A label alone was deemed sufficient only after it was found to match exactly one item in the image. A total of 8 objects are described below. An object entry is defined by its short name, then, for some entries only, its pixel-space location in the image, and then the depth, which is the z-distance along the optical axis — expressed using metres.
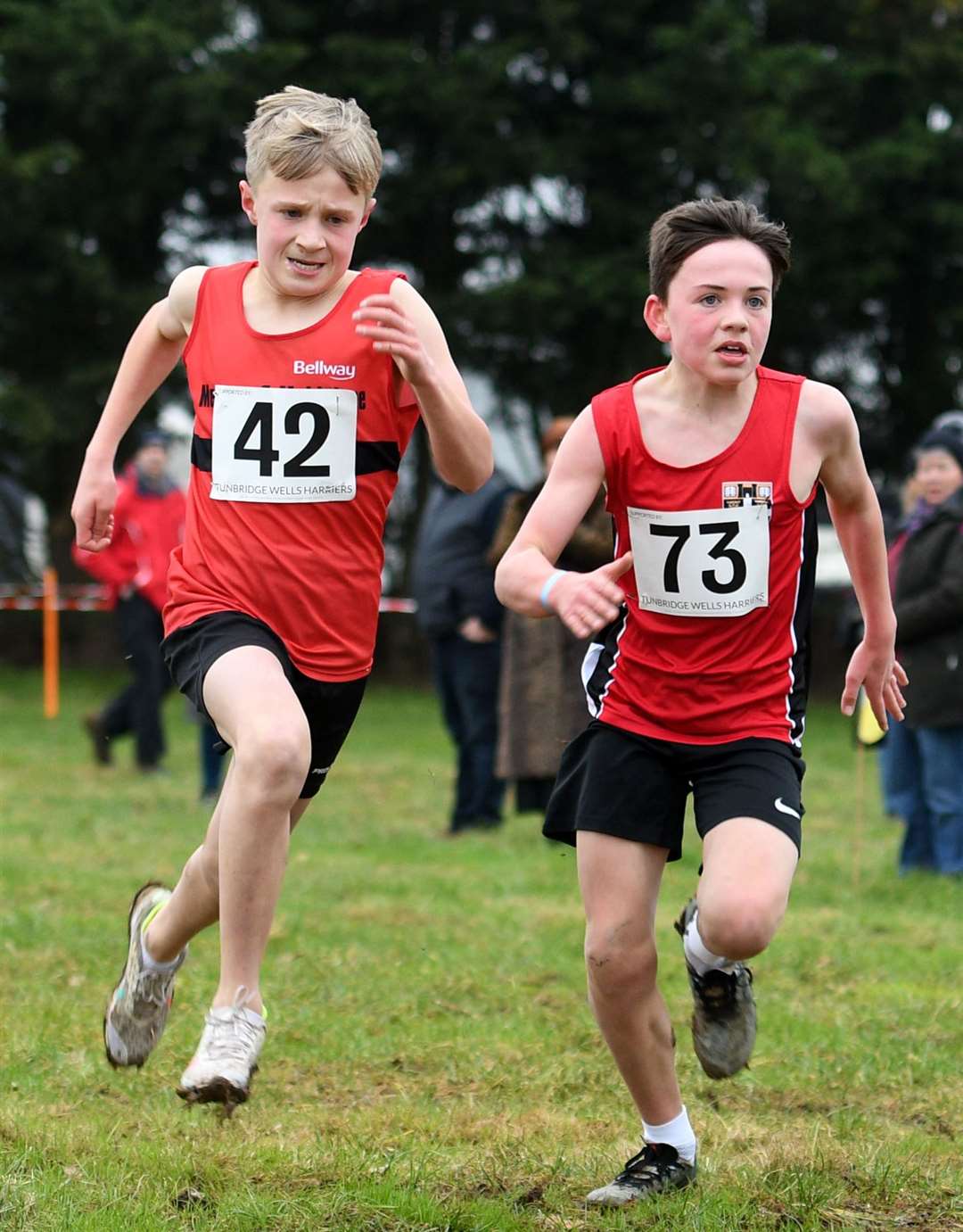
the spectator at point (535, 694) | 19.94
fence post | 37.25
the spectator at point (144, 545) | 24.91
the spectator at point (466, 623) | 21.58
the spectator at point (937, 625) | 18.39
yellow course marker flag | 19.14
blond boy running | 8.57
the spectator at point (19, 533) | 49.47
